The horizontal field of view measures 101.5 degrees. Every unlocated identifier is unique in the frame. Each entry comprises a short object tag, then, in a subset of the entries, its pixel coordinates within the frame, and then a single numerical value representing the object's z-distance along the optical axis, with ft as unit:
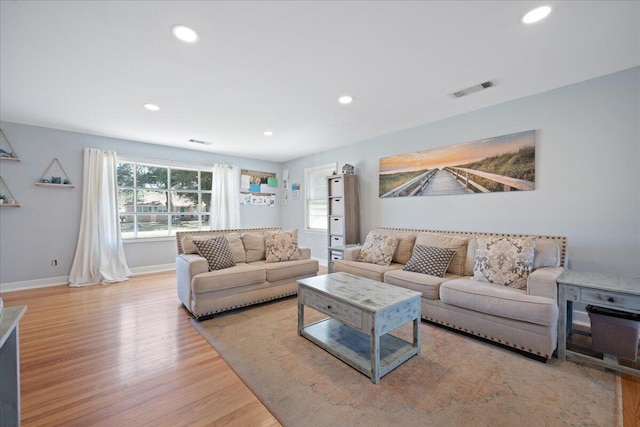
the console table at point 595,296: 5.87
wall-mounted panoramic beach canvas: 9.78
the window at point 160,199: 15.80
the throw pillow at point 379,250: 11.05
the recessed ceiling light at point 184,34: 6.09
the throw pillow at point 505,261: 7.80
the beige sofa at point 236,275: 9.11
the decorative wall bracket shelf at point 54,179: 13.05
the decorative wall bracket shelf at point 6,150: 12.26
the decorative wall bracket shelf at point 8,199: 12.28
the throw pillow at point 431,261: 9.25
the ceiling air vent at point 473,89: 8.67
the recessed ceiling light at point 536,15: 5.50
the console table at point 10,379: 3.81
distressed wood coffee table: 5.99
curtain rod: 15.48
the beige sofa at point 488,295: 6.54
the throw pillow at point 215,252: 10.06
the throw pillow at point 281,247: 11.76
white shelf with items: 14.85
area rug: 4.86
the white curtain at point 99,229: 13.66
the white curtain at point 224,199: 18.56
